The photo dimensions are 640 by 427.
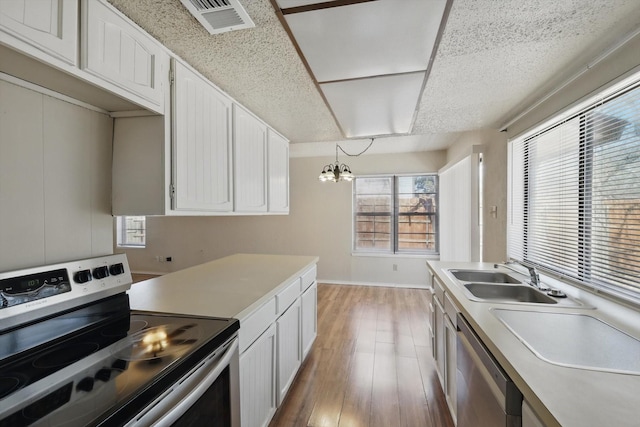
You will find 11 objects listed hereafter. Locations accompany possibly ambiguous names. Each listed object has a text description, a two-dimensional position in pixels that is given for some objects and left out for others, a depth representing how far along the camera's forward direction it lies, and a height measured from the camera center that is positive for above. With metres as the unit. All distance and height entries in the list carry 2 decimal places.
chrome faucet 1.71 -0.42
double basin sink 1.54 -0.50
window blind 1.31 +0.12
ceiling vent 1.05 +0.81
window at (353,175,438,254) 4.95 -0.02
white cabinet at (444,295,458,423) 1.60 -0.91
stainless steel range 0.67 -0.47
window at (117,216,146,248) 5.92 -0.44
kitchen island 1.38 -0.55
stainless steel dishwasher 0.90 -0.69
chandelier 3.35 +0.47
